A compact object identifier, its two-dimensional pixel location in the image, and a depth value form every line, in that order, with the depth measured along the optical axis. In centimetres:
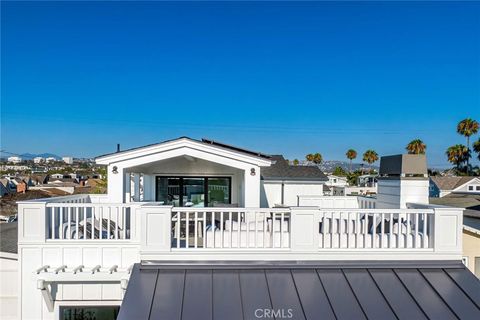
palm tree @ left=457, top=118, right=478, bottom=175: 4625
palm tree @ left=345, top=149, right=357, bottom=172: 6944
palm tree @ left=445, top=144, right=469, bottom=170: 4797
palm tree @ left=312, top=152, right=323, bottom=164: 6744
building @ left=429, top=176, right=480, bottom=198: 3578
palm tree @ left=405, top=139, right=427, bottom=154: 4616
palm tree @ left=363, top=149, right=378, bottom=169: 6073
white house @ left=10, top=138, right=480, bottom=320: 457
